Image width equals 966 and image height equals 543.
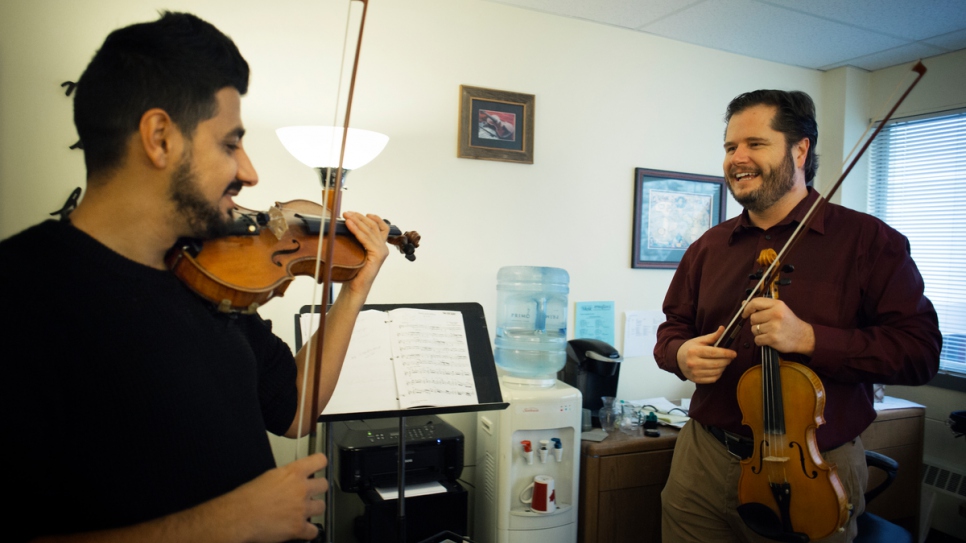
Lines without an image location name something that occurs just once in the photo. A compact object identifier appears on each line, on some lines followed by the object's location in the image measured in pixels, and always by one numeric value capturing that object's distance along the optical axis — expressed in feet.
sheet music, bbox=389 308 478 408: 5.61
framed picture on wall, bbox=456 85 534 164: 8.70
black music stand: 5.44
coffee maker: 8.42
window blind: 10.48
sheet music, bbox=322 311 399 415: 5.46
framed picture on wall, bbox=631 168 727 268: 10.14
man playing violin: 2.45
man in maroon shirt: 4.69
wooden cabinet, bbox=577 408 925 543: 7.72
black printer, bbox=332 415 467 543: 6.64
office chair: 6.00
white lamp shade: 6.42
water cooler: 7.41
